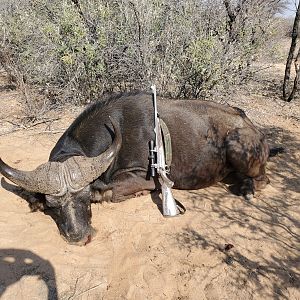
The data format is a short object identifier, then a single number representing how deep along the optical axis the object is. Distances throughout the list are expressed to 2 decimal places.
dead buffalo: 3.68
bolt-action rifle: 4.12
